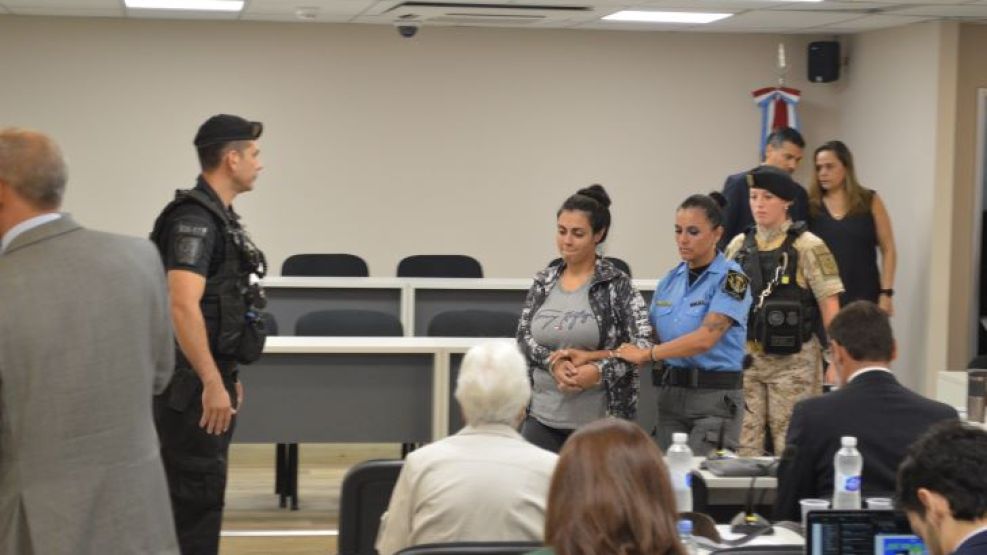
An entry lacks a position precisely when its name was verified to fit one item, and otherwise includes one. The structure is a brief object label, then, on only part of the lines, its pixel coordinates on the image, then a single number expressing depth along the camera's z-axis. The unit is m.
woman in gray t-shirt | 5.34
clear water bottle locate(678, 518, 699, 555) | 3.74
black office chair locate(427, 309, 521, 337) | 8.05
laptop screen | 3.12
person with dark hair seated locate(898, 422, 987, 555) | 2.82
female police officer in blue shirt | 5.45
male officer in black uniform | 4.56
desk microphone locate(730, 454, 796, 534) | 4.04
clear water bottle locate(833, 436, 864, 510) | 3.95
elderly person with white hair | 3.38
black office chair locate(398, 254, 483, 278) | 9.92
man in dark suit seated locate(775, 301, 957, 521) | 4.08
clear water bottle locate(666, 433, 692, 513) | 4.12
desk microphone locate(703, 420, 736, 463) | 4.74
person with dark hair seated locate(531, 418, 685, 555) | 2.42
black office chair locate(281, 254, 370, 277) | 9.83
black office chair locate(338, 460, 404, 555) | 4.07
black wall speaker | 12.08
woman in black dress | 7.91
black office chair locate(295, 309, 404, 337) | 8.04
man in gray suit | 3.34
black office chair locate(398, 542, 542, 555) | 3.04
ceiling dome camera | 12.00
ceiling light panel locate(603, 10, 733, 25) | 10.57
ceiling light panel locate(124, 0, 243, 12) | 10.35
